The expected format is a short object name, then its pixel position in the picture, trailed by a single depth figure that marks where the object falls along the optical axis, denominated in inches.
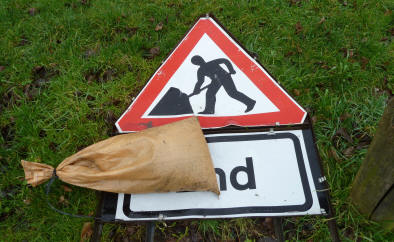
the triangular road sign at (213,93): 74.3
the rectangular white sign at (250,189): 67.1
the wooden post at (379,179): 53.3
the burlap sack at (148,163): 65.9
